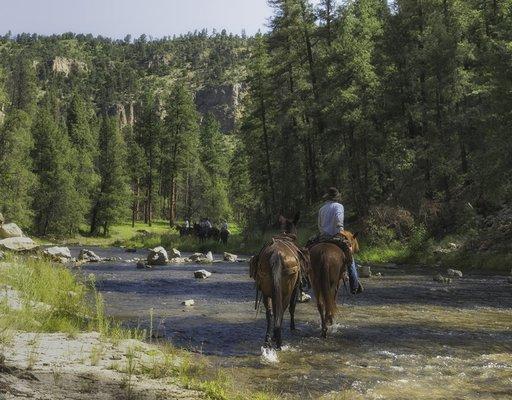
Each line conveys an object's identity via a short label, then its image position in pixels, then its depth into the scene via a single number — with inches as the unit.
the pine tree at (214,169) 3339.1
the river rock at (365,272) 885.2
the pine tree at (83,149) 2810.0
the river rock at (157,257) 1159.0
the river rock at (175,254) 1345.1
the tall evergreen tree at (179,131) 3107.8
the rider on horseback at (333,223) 460.9
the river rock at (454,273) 865.6
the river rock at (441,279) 787.3
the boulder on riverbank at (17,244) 1127.0
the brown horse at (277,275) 375.9
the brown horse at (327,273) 434.3
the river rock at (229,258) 1314.0
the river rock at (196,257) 1282.5
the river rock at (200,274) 882.1
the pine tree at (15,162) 2096.5
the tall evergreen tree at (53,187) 2596.0
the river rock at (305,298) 621.1
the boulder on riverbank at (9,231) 1446.9
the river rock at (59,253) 1068.0
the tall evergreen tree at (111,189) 2923.2
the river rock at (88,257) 1247.4
